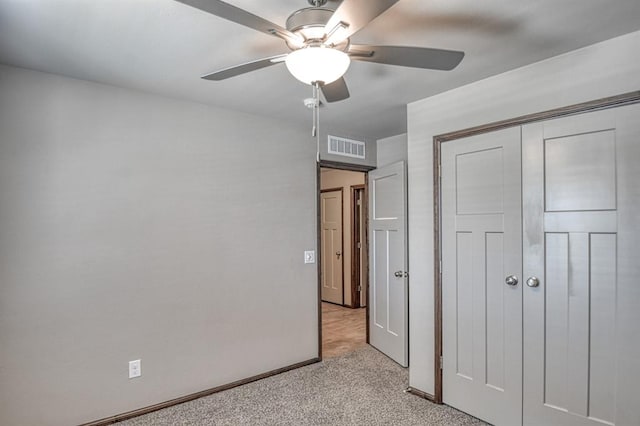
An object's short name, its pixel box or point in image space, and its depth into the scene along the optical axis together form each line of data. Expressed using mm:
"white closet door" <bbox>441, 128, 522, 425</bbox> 2355
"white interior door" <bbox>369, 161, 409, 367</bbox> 3457
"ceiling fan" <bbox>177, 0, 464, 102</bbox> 1204
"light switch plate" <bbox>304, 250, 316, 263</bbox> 3520
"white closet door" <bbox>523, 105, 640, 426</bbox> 1924
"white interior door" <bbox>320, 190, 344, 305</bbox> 5992
